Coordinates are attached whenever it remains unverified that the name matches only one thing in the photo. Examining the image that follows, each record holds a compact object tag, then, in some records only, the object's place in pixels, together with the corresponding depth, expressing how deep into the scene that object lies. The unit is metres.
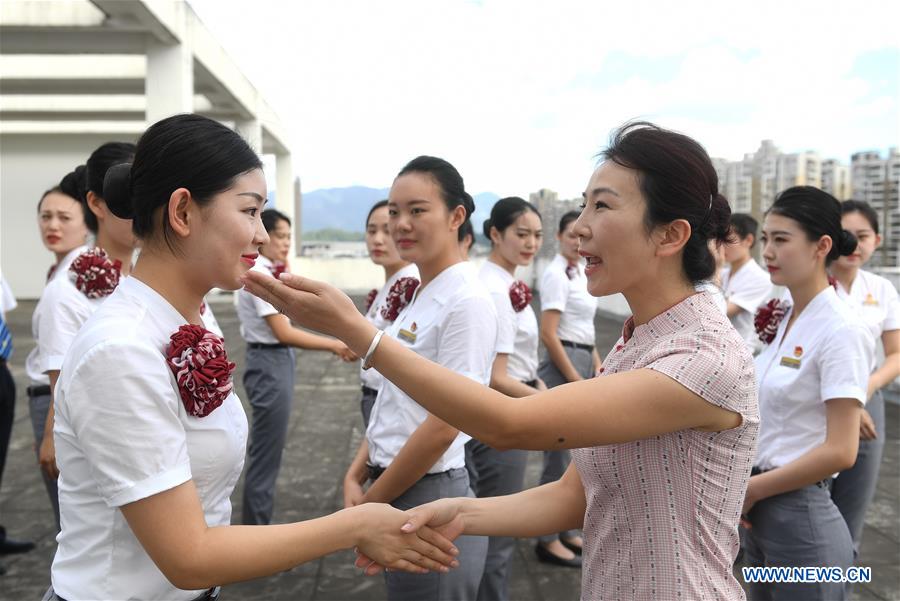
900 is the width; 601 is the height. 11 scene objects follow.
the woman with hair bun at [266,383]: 4.12
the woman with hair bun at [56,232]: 3.25
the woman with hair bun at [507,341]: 3.18
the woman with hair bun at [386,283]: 3.17
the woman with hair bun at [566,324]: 4.64
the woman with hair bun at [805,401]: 2.21
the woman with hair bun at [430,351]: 2.12
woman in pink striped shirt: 1.36
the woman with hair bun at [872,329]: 2.96
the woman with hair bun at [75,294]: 2.83
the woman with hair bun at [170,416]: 1.23
